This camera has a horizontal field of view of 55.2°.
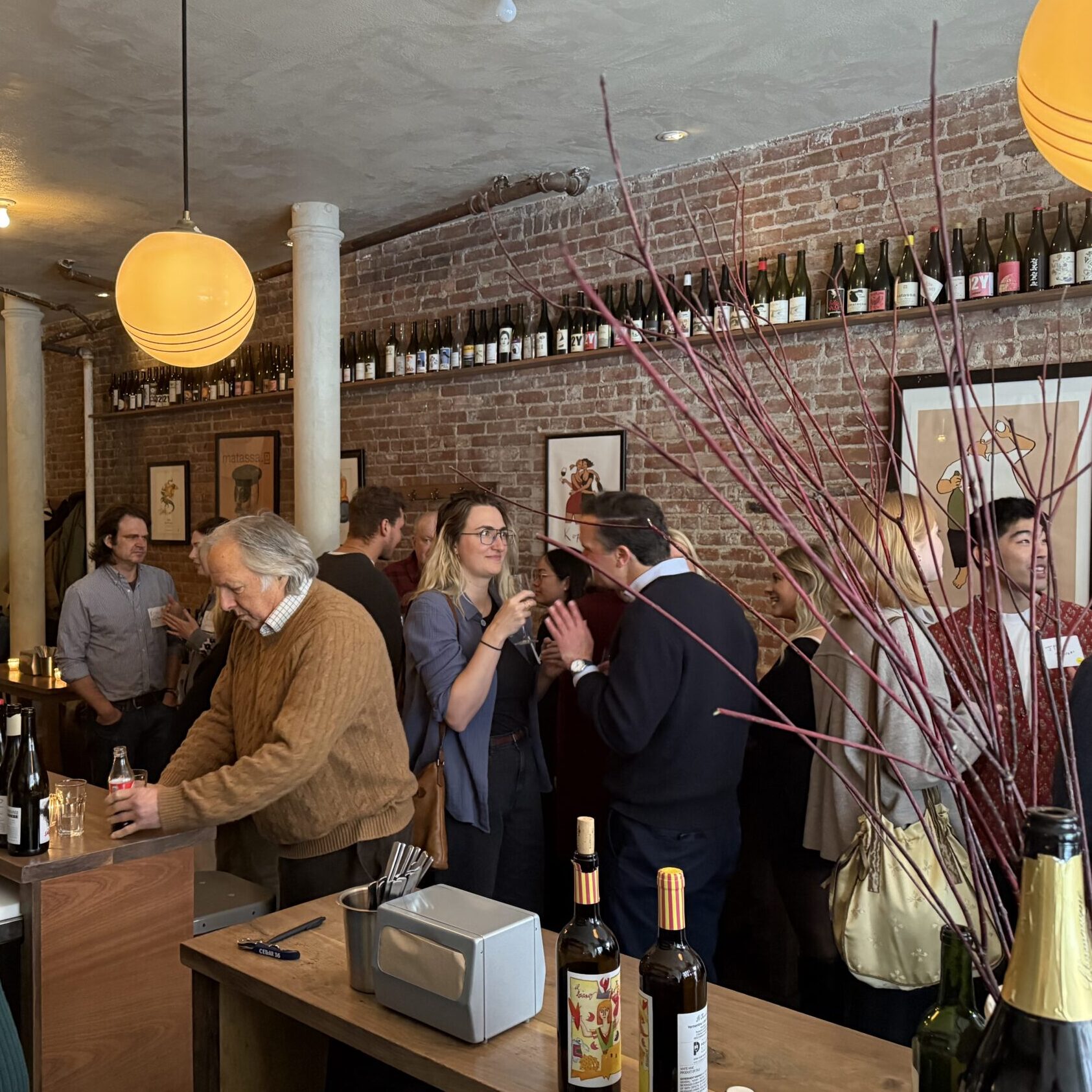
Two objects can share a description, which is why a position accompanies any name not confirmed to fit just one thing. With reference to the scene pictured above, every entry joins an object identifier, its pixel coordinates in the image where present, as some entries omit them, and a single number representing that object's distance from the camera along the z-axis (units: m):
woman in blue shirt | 2.81
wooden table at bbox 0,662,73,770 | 4.95
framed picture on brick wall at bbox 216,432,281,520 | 6.84
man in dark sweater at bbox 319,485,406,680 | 4.02
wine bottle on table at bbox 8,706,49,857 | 2.41
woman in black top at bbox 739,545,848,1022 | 2.75
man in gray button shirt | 4.70
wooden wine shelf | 3.61
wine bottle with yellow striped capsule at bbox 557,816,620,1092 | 1.31
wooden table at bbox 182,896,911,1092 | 1.39
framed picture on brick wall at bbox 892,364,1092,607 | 3.67
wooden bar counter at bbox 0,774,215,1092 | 2.41
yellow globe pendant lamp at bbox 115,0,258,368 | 3.00
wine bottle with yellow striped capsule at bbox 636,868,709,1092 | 1.21
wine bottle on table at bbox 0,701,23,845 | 2.50
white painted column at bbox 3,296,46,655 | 7.77
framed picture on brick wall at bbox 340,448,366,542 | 6.29
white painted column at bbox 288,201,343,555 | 5.42
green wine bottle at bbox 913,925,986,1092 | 1.10
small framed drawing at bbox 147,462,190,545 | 7.64
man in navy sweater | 2.60
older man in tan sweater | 2.38
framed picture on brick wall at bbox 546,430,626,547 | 5.00
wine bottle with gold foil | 0.68
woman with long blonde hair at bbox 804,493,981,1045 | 2.16
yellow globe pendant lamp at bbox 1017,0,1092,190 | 1.50
